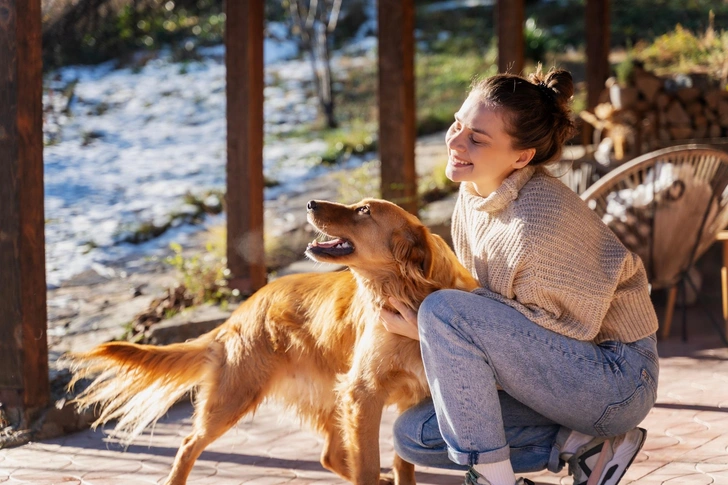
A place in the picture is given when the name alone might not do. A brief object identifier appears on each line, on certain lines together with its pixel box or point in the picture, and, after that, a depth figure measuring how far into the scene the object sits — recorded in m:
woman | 2.35
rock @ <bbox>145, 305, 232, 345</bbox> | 4.68
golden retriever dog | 2.70
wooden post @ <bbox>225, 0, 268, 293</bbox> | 5.14
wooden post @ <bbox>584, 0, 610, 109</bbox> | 7.97
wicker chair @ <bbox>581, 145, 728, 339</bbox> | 4.63
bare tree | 11.56
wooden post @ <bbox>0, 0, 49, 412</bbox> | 3.70
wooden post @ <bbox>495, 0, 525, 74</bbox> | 6.57
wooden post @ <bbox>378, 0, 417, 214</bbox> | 5.64
